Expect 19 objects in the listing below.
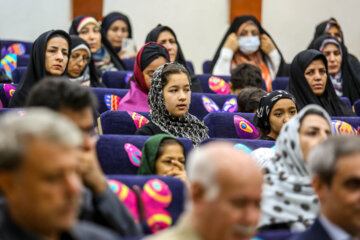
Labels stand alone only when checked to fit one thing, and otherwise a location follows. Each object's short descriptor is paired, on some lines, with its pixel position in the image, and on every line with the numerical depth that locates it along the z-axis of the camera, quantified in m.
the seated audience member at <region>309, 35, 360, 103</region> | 10.23
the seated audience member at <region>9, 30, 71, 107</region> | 7.17
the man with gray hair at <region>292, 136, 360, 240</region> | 3.63
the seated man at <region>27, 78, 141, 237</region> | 3.61
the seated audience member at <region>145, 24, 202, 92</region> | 10.07
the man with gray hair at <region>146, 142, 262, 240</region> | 3.12
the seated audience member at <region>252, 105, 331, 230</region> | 4.38
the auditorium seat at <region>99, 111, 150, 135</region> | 6.30
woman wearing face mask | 10.98
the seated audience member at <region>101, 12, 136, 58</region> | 11.84
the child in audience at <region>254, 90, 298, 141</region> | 6.42
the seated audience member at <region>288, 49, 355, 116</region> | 8.42
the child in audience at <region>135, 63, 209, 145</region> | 6.38
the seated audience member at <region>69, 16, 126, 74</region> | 10.53
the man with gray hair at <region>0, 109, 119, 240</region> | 2.82
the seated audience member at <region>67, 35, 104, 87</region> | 8.66
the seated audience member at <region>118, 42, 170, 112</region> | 7.58
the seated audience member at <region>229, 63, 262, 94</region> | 8.82
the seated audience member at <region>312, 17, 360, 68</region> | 11.73
